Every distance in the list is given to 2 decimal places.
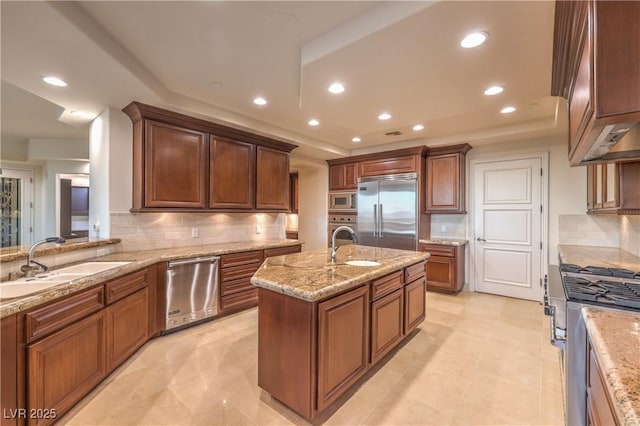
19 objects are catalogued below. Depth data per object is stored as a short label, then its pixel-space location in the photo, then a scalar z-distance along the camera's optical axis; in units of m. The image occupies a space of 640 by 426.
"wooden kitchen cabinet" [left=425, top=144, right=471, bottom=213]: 4.46
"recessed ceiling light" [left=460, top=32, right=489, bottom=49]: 1.80
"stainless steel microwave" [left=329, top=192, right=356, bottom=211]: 5.42
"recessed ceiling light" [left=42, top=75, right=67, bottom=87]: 2.33
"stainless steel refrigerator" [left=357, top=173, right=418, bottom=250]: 4.60
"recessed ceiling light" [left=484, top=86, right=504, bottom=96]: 2.62
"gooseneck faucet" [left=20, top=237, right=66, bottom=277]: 1.94
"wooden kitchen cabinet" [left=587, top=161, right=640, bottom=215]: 2.19
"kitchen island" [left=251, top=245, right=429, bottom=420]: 1.67
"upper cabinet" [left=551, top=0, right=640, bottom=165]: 0.95
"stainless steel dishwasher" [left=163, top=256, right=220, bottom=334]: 2.92
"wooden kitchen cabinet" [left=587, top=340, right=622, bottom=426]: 0.87
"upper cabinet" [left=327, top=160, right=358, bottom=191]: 5.39
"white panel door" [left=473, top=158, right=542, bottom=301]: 4.13
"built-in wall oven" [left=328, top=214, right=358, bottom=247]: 5.43
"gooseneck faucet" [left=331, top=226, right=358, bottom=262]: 2.53
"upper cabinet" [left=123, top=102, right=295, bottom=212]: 2.98
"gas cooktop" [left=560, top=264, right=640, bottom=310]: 1.43
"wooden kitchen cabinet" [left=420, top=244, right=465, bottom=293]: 4.29
